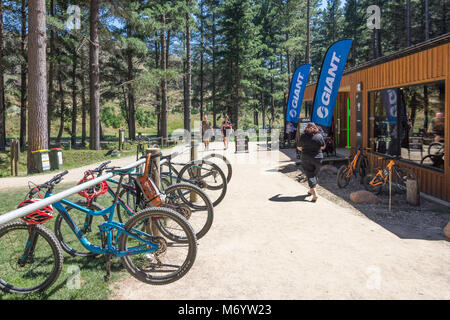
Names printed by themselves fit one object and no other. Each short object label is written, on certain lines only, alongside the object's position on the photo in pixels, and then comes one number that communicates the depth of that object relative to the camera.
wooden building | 8.20
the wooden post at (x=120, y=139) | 20.99
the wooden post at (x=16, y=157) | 13.51
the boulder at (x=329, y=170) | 11.79
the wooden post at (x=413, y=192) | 7.89
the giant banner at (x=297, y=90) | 16.83
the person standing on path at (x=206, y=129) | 18.17
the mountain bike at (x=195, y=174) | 6.18
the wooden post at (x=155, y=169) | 4.68
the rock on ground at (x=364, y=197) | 8.17
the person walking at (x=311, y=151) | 8.36
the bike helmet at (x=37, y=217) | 3.38
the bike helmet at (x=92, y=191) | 4.25
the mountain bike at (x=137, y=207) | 4.38
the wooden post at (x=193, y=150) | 7.68
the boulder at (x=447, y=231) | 5.67
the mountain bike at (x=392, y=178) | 8.71
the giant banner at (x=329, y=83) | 11.97
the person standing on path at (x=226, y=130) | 19.36
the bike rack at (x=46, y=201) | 2.57
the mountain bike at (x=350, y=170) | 9.89
